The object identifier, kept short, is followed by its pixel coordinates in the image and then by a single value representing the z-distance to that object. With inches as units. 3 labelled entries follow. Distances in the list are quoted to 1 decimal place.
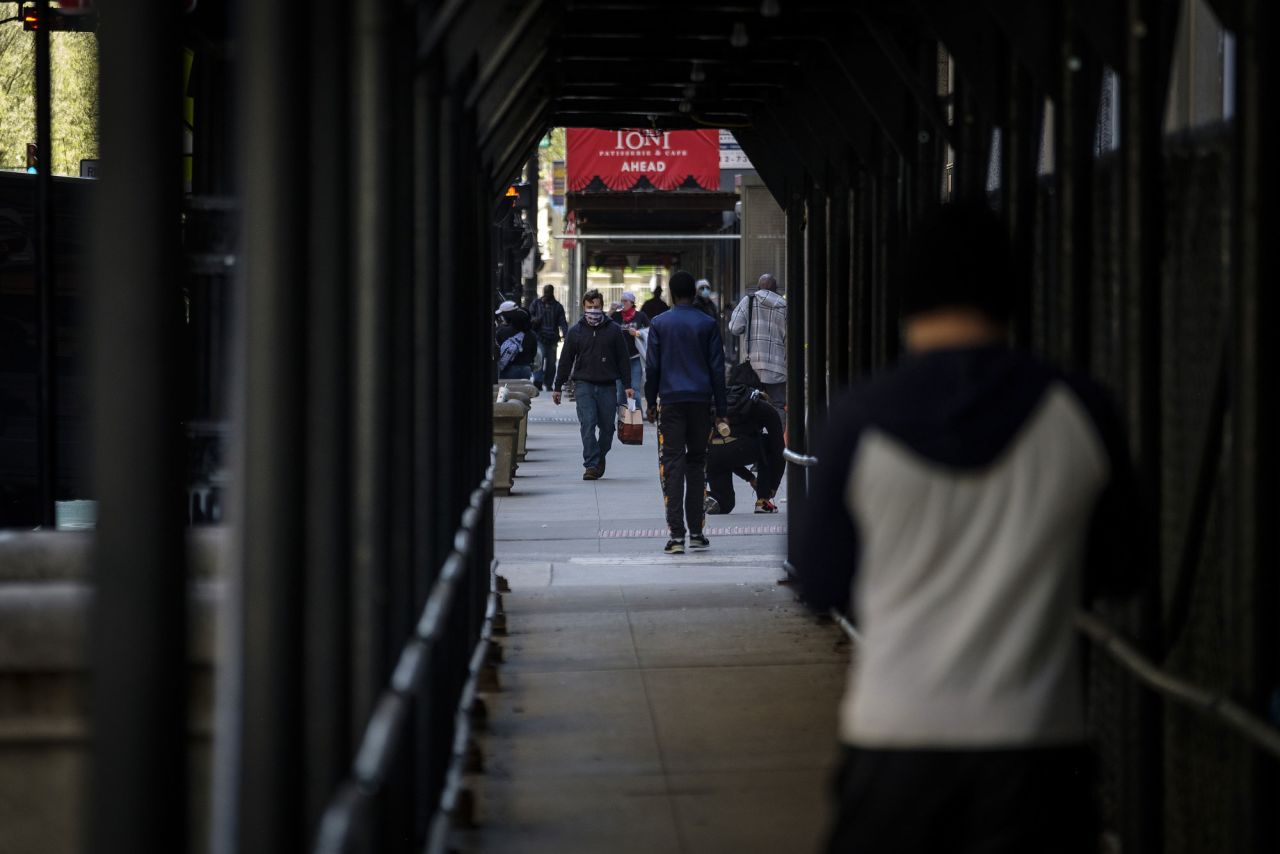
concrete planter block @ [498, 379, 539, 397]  1701.5
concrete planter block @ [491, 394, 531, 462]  1649.9
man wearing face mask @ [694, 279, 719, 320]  1489.9
